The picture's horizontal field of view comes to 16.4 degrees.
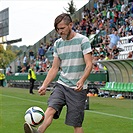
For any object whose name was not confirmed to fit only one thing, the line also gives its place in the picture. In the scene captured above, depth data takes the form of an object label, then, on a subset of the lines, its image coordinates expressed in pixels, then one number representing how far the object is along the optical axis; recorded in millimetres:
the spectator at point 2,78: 45812
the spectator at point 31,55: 45288
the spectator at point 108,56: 26430
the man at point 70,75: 7312
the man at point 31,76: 29959
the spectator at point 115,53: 26550
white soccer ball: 7293
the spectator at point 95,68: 27478
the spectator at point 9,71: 48175
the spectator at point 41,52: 41909
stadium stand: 24516
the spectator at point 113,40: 27906
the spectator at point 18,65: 47375
